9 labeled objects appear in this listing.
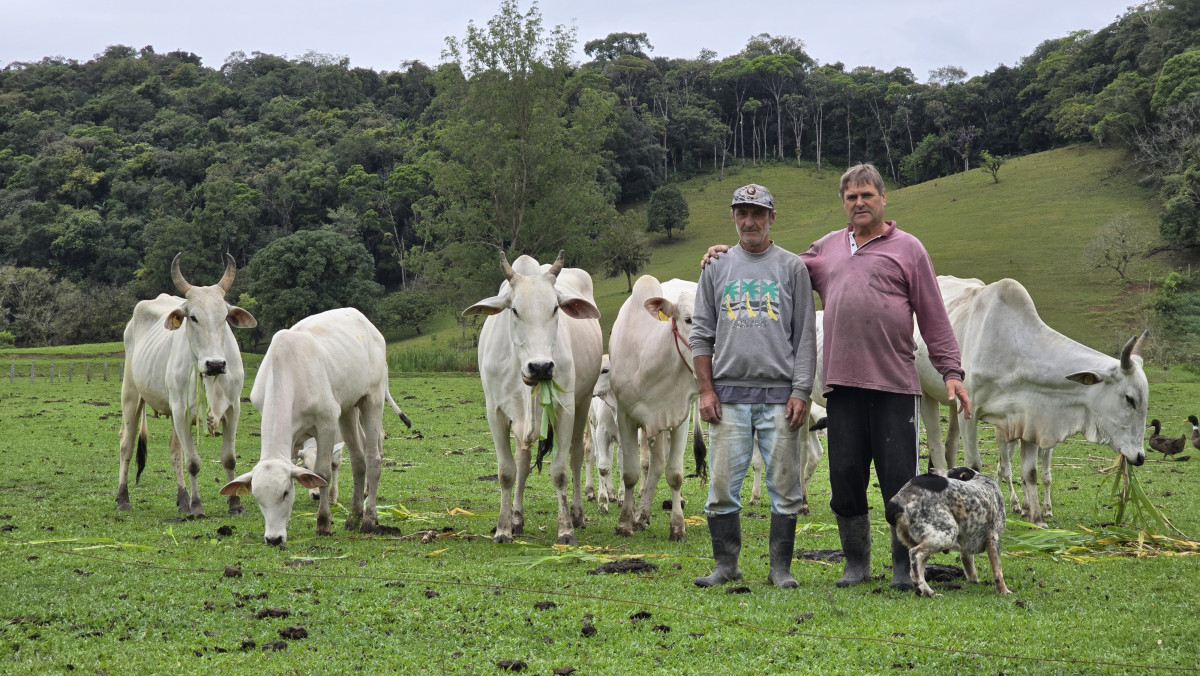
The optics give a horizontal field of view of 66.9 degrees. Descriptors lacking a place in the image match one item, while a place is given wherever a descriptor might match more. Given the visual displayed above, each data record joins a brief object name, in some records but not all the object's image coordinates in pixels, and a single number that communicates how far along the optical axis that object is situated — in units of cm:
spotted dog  557
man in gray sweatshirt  597
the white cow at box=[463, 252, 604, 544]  793
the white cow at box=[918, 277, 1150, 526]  927
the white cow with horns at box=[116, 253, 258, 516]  1012
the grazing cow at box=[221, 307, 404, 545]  789
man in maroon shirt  582
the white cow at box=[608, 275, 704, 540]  845
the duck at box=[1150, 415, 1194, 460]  1187
